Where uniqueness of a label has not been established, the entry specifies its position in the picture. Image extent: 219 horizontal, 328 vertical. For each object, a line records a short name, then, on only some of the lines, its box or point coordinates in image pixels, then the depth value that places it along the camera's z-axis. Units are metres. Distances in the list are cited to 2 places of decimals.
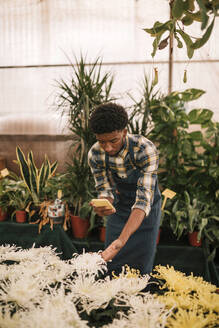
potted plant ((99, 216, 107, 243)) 2.39
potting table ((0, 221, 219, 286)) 2.23
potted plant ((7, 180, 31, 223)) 2.41
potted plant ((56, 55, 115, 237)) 2.41
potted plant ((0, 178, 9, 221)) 2.46
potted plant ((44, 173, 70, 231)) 2.33
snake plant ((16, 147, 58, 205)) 2.47
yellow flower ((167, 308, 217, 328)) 0.62
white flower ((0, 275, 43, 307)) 0.69
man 1.29
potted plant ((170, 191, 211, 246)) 2.15
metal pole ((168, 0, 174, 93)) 2.74
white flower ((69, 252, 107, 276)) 0.78
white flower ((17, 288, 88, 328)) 0.60
